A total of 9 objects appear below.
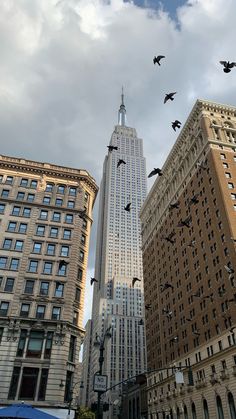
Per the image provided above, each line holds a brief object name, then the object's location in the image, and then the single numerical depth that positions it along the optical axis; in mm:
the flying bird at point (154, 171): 27050
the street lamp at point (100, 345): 20416
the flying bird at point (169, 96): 23844
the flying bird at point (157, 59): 22012
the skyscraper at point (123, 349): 178250
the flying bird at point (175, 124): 25469
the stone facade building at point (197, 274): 58509
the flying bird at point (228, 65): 20833
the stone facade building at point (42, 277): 38906
